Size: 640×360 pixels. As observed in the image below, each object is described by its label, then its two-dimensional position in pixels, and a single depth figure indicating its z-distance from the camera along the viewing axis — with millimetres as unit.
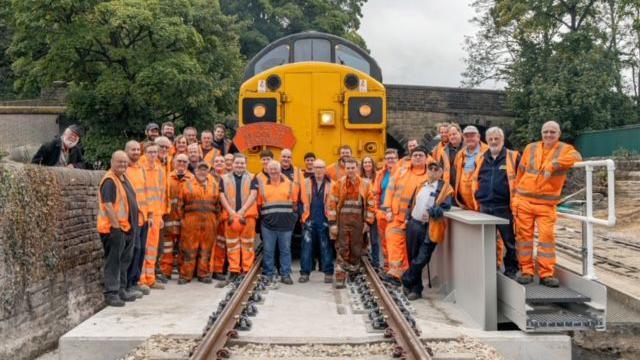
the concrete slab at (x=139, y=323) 5734
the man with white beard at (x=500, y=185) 7070
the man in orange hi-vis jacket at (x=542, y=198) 6566
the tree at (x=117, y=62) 19453
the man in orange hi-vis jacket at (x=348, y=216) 8617
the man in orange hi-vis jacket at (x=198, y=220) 8664
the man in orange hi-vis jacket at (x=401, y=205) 8023
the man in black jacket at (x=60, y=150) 7953
